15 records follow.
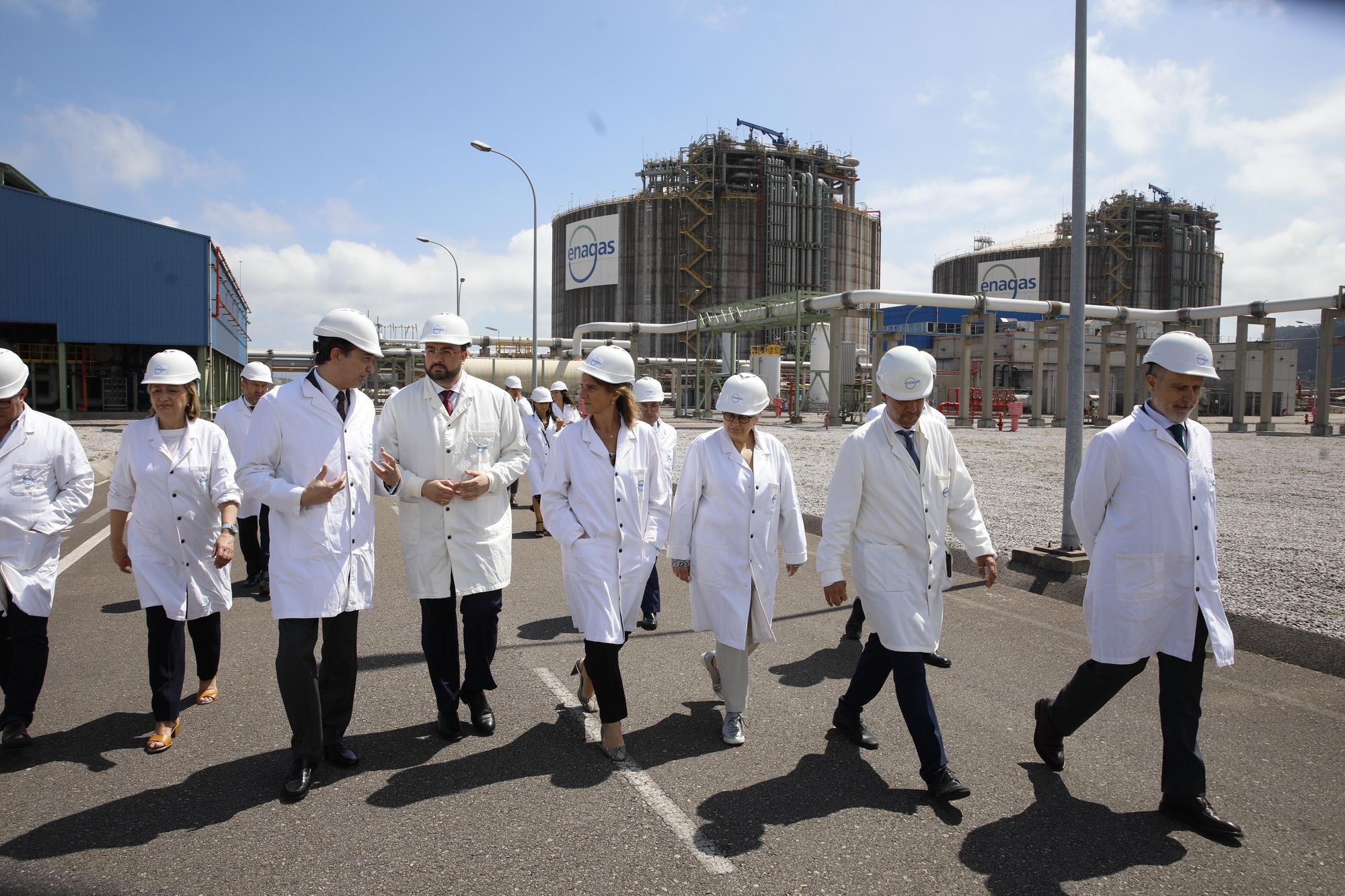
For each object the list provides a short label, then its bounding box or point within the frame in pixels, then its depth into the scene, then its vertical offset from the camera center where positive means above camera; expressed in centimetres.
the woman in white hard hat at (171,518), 440 -62
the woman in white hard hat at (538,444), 1036 -55
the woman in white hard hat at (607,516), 420 -58
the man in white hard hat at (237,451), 782 -49
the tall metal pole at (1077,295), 837 +101
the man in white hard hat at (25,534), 423 -67
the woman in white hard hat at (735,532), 446 -70
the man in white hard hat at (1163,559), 363 -69
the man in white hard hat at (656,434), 671 -30
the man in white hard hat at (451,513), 435 -57
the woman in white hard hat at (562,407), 1197 -12
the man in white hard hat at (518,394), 1007 +6
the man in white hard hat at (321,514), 385 -52
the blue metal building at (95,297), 3769 +454
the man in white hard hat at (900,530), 389 -62
